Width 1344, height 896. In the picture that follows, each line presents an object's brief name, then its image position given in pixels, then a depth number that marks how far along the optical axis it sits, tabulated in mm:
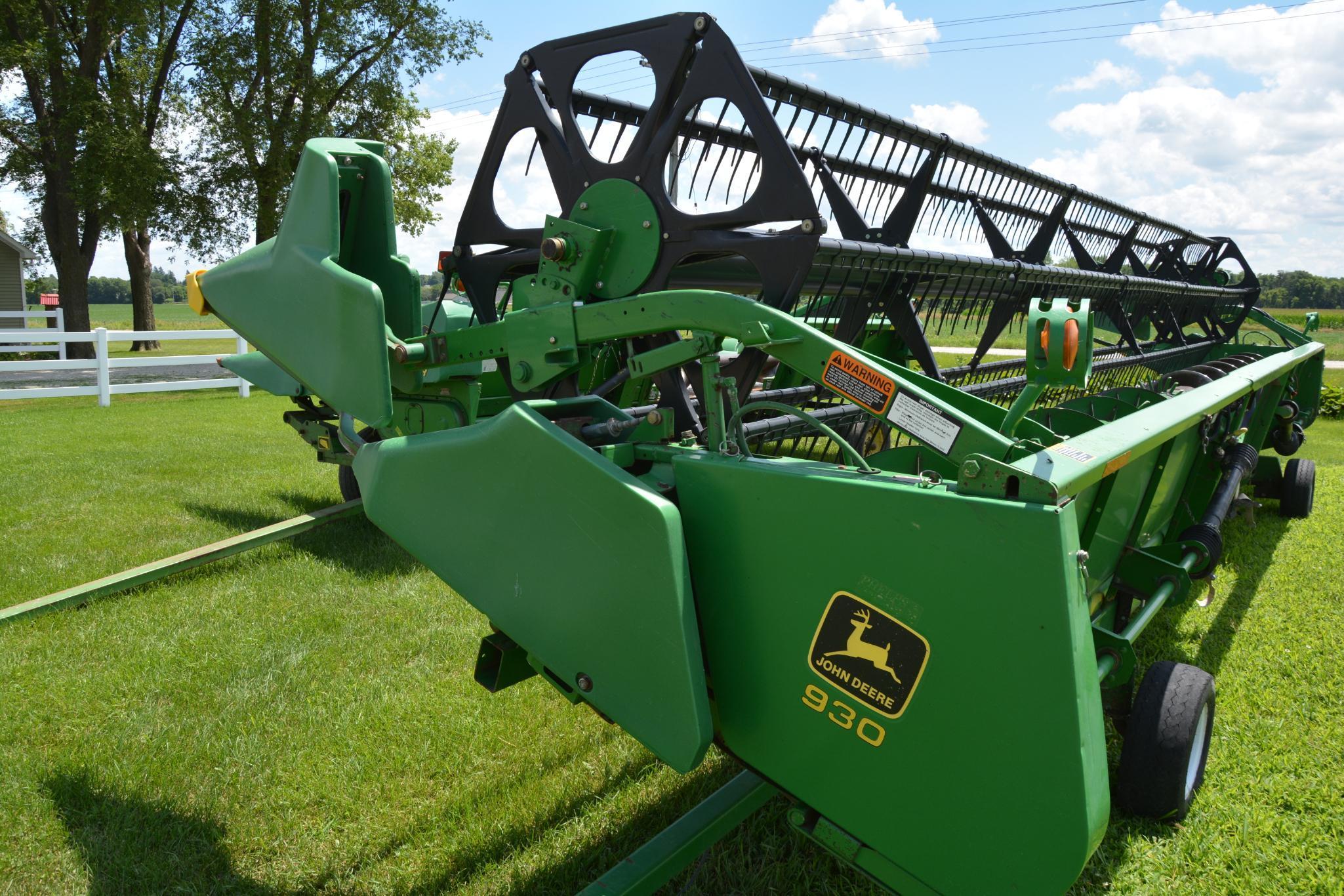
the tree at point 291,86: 19703
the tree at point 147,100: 19000
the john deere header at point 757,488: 1726
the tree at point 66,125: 19078
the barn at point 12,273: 27969
